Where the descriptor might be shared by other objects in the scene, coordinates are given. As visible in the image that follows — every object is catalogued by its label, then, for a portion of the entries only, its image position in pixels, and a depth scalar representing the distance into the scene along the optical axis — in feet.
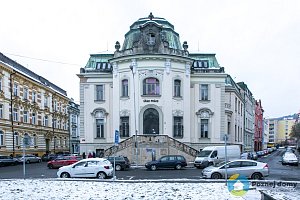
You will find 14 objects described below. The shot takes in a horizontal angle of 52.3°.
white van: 96.08
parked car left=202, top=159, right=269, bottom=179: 62.59
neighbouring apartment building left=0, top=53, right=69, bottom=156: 143.43
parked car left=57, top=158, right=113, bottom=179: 66.49
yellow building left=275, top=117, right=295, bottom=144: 630.74
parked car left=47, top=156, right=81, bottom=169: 104.12
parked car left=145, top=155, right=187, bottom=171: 91.20
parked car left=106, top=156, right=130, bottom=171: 91.15
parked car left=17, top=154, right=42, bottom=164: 141.08
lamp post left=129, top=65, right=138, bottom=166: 113.85
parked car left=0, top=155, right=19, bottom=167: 121.29
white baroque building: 121.49
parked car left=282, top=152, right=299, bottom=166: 121.08
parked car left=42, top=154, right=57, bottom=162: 161.99
